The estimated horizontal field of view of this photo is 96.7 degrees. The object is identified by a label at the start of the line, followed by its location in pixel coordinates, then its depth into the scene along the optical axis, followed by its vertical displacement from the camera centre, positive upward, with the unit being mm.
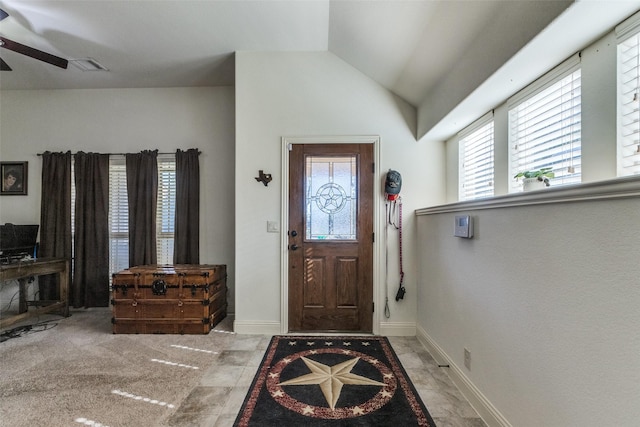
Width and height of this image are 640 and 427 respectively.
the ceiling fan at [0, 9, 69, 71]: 2219 +1353
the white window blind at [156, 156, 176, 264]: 3789 +60
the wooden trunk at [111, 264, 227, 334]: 2977 -925
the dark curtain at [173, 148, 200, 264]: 3639 +72
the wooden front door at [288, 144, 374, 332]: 3057 -235
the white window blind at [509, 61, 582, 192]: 1481 +534
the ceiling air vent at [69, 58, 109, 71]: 3150 +1710
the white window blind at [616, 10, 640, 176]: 1185 +513
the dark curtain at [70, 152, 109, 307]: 3709 -248
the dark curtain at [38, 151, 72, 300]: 3738 +12
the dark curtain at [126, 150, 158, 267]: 3660 +134
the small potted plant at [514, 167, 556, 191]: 1580 +215
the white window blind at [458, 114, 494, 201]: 2314 +499
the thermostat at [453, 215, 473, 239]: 1896 -72
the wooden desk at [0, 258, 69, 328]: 2916 -705
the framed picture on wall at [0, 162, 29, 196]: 3877 +499
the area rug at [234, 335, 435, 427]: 1726 -1229
